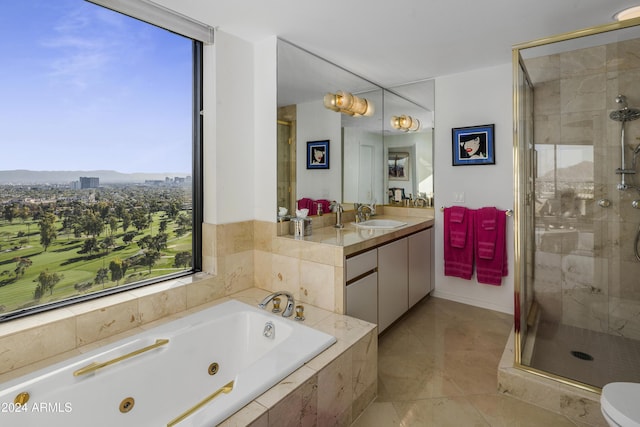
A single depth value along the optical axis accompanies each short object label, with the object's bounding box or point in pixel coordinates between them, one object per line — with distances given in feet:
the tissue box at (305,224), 8.55
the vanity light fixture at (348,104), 10.17
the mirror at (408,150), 12.03
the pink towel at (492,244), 10.37
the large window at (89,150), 5.68
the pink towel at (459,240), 10.87
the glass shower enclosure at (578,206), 7.06
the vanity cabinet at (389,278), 7.75
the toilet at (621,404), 4.32
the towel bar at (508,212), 10.32
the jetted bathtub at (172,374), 4.49
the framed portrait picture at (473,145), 10.65
